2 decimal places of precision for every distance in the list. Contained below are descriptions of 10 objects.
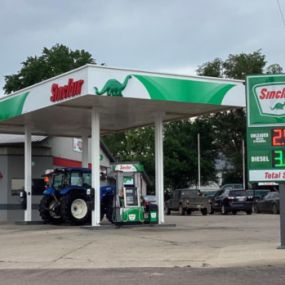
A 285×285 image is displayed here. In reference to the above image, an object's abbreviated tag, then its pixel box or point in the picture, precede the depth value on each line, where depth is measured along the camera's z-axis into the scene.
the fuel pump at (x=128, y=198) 24.22
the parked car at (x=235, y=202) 39.19
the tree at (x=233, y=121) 72.88
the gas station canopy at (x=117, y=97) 22.30
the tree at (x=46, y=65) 62.78
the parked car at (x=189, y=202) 39.75
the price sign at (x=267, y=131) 16.08
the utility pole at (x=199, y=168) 68.35
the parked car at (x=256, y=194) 39.74
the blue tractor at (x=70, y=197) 26.05
